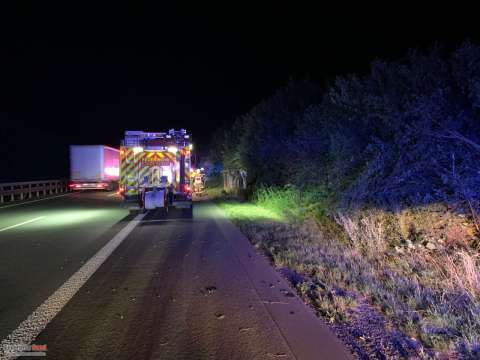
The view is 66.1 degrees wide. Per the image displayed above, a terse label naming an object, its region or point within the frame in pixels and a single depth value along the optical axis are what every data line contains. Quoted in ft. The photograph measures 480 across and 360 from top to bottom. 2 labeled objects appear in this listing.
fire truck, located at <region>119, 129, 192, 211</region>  47.14
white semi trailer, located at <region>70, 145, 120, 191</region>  95.40
